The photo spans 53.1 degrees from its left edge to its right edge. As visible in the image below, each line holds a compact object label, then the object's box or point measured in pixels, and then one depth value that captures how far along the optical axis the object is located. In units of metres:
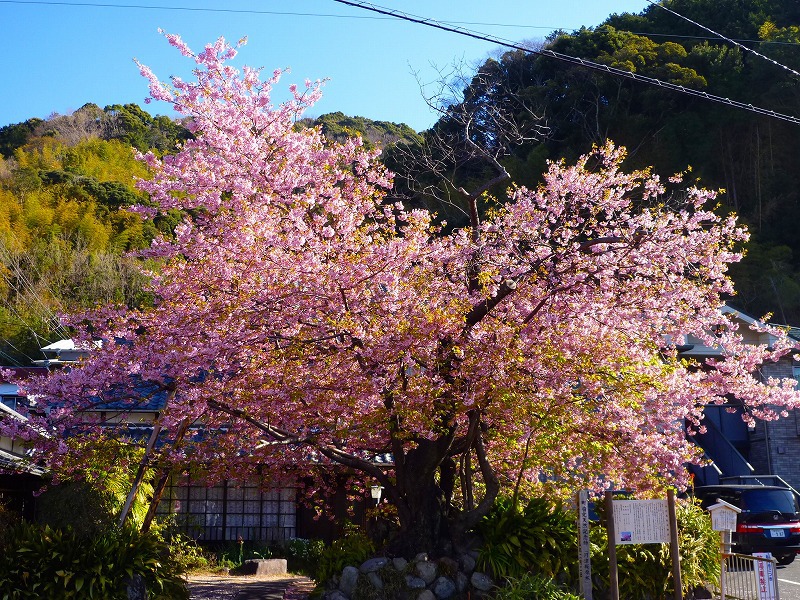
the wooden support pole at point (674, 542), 8.81
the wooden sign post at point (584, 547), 9.08
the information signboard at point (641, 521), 8.94
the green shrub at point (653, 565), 10.30
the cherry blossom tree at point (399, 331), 9.47
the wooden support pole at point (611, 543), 8.84
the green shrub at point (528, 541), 10.03
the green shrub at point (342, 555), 10.91
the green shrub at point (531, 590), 9.15
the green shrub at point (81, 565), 9.50
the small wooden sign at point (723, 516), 9.34
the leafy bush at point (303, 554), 15.35
